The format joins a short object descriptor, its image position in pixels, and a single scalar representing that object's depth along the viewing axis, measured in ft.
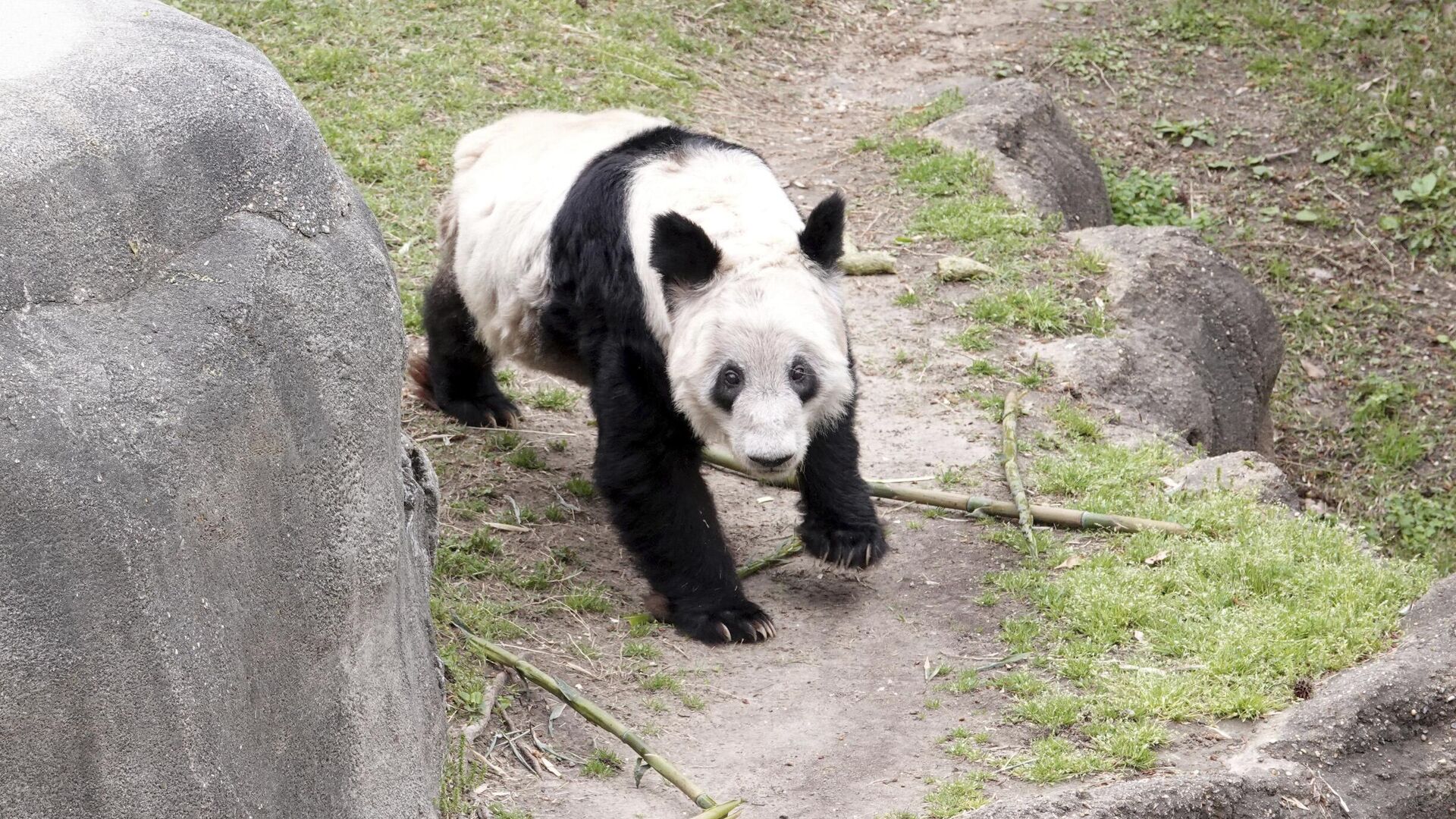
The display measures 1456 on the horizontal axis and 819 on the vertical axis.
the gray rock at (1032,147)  31.81
